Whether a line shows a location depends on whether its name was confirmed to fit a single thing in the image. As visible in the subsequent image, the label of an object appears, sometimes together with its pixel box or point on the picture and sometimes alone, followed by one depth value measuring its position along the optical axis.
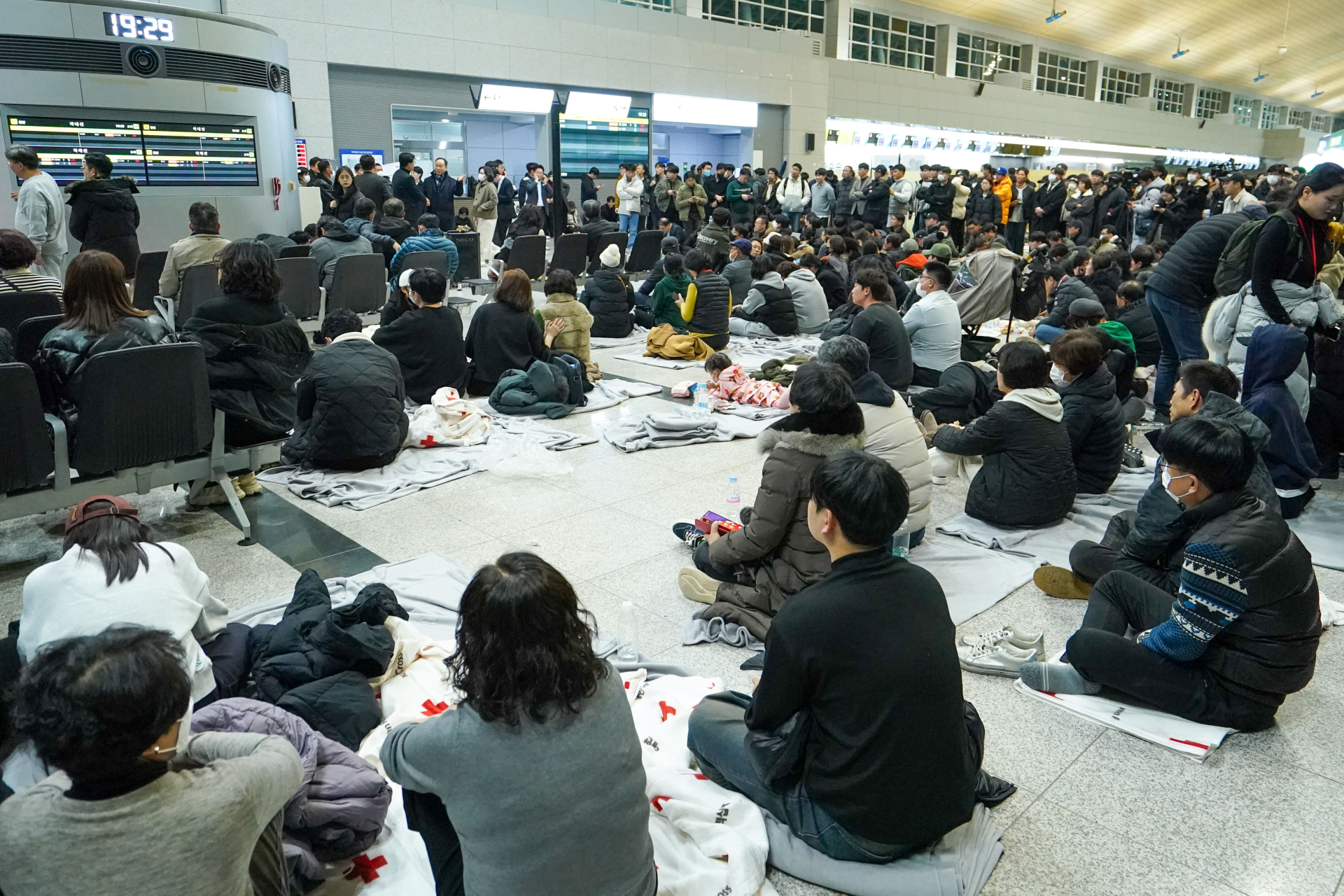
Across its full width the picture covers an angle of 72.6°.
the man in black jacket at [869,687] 2.00
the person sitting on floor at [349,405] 5.07
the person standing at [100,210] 8.34
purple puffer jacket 2.20
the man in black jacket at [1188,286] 5.96
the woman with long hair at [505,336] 6.70
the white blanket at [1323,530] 4.39
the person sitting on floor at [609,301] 9.52
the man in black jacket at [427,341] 6.28
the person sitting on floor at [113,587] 2.29
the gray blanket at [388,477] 5.02
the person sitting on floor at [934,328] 6.92
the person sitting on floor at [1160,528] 3.29
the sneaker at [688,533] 4.25
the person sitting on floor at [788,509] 3.36
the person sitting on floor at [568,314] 7.22
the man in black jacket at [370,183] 12.10
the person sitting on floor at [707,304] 8.58
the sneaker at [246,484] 4.95
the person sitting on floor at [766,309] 9.45
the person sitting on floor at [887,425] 4.08
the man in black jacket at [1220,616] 2.66
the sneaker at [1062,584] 3.90
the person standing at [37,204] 7.60
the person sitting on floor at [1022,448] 4.35
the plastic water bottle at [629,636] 3.30
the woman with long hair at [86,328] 4.09
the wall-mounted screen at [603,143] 18.89
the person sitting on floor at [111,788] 1.45
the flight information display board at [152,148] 9.96
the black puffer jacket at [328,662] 2.71
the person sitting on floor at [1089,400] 4.64
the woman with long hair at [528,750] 1.68
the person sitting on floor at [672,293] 8.64
